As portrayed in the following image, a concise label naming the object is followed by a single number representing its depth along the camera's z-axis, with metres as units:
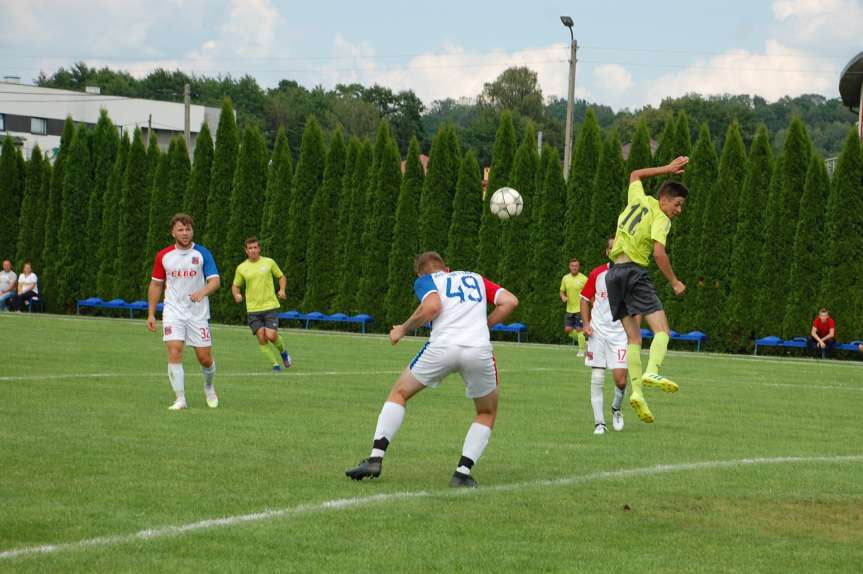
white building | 101.23
